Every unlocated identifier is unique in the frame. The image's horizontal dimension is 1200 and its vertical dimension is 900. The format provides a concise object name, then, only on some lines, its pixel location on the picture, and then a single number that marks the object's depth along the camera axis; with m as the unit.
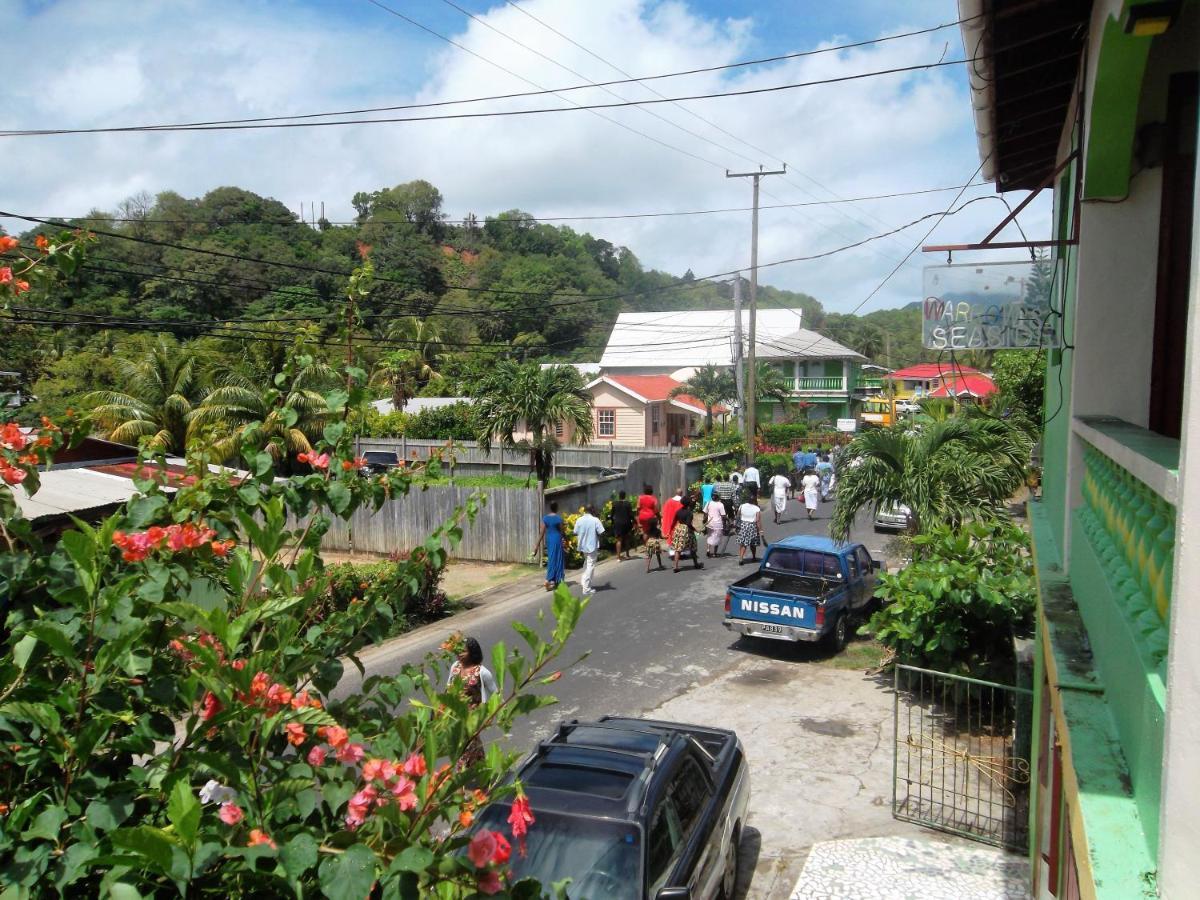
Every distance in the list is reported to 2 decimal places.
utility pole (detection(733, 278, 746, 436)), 31.47
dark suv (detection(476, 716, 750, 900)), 5.16
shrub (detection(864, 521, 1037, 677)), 8.98
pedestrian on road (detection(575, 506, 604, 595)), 15.63
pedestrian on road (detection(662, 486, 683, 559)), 17.91
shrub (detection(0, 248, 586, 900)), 2.03
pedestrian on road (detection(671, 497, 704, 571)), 17.55
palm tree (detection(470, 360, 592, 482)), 21.59
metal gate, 7.44
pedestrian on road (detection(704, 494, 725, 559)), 18.31
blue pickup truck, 11.93
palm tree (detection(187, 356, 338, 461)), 22.30
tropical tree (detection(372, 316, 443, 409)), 40.38
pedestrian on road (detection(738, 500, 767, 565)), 17.94
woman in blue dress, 15.20
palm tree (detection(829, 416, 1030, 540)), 11.44
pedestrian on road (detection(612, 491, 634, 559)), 18.47
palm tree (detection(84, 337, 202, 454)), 24.69
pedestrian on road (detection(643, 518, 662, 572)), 17.89
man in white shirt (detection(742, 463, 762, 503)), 22.72
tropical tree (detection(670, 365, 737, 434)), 44.12
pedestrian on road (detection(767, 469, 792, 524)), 22.94
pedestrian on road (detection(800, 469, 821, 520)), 24.31
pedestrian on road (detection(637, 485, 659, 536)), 17.81
